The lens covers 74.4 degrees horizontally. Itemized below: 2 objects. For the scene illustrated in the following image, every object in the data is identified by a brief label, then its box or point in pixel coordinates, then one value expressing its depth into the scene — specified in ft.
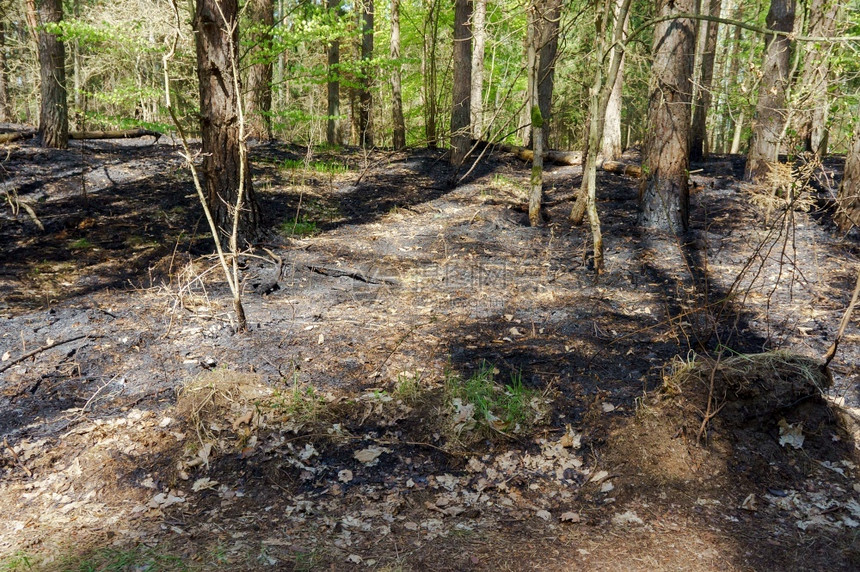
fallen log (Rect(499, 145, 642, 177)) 33.96
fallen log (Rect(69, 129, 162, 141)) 36.58
